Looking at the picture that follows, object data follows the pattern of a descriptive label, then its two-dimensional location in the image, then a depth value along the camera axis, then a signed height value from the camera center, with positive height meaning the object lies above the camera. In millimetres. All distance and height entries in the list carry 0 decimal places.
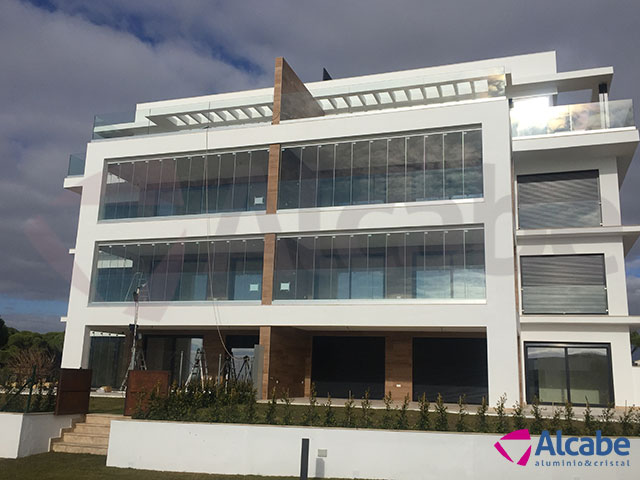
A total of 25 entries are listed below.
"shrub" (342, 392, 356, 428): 12625 -793
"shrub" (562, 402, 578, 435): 11737 -775
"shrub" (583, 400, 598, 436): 11645 -760
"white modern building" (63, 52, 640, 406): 19625 +4707
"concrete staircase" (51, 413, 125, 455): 14406 -1573
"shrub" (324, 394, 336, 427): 12719 -843
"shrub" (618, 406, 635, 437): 11773 -734
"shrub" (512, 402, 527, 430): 11945 -728
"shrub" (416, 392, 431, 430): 12499 -796
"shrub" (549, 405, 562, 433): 11859 -745
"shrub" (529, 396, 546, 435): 11767 -763
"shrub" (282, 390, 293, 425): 12930 -827
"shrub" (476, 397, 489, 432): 12164 -782
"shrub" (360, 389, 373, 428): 12633 -796
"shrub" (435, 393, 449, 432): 12328 -792
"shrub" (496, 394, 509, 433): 11908 -790
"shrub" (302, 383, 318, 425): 12844 -826
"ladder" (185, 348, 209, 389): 22347 +277
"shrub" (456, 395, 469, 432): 12094 -851
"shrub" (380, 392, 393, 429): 12516 -843
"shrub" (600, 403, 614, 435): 11658 -756
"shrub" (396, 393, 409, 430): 12469 -828
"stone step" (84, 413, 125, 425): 15406 -1184
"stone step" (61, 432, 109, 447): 14555 -1597
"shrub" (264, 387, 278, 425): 13116 -822
